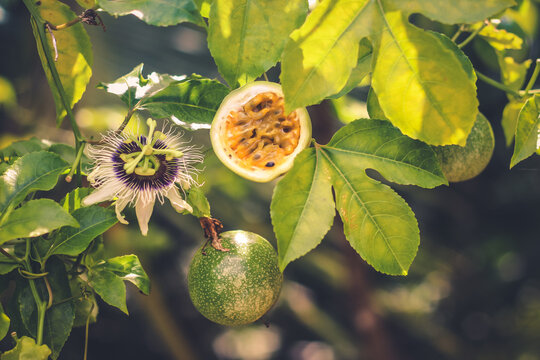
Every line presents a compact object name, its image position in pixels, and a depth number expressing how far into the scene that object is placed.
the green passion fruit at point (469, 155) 0.77
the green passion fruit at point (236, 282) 0.70
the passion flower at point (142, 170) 0.69
